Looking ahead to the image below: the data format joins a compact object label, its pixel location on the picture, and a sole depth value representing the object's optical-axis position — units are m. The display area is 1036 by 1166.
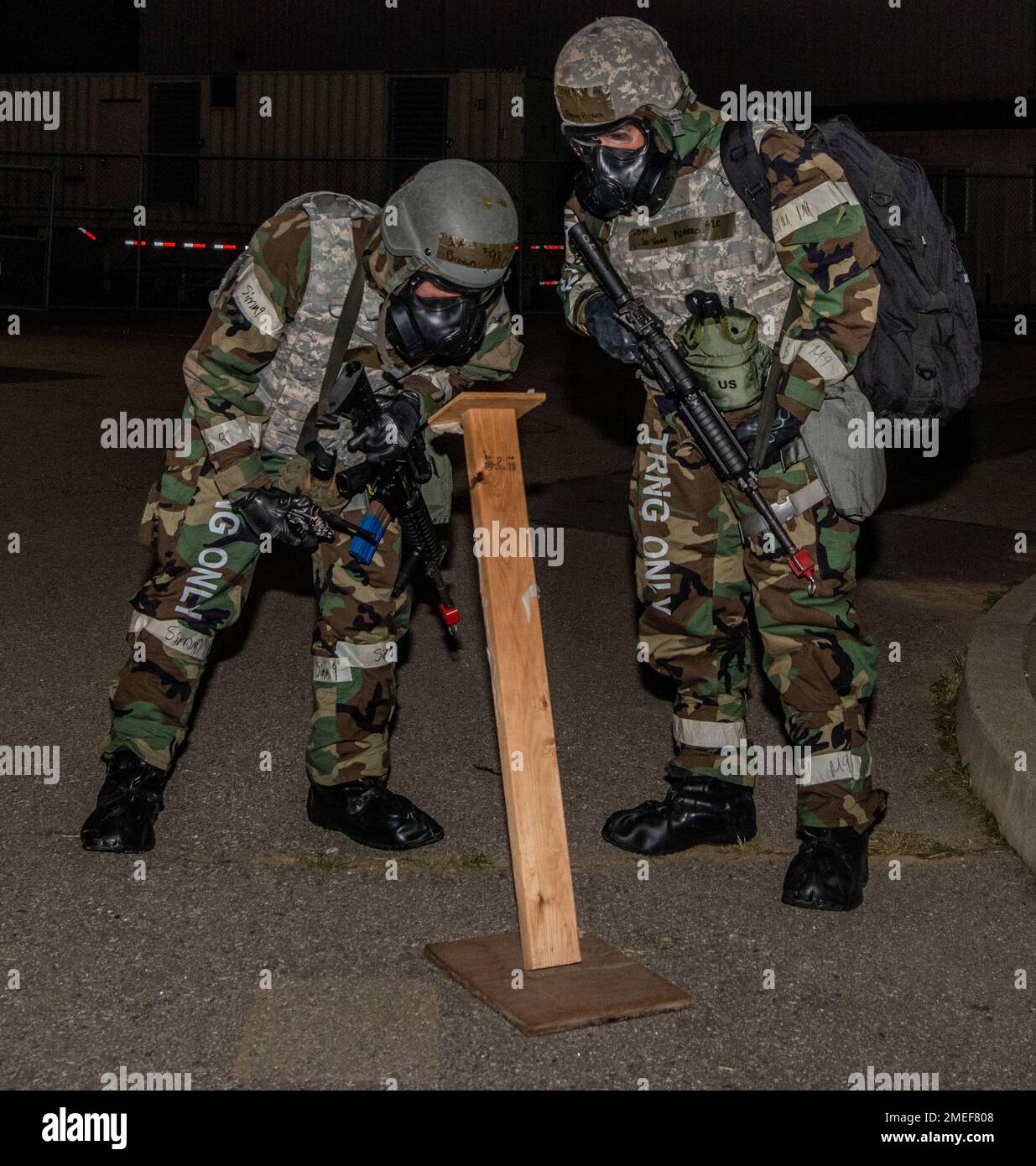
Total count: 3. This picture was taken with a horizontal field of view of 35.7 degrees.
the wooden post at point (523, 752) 3.80
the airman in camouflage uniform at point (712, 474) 4.06
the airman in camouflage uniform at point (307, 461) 4.14
